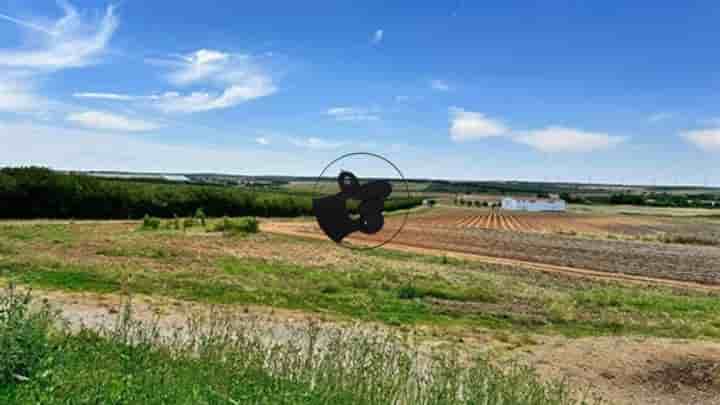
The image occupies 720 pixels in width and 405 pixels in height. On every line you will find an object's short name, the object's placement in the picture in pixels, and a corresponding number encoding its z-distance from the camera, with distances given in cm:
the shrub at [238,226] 3366
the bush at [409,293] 1455
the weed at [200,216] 3835
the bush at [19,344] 397
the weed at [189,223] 3577
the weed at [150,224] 3309
